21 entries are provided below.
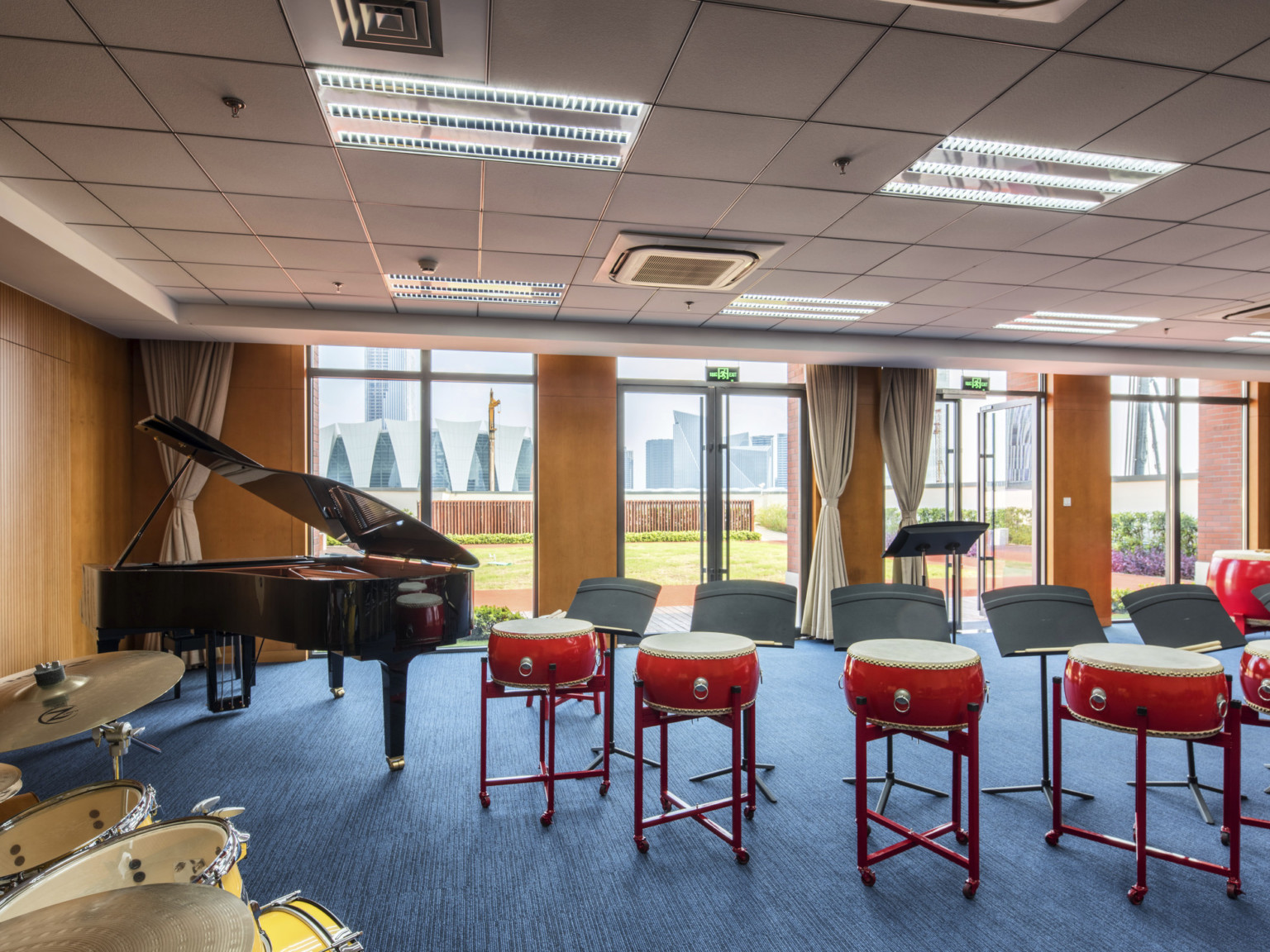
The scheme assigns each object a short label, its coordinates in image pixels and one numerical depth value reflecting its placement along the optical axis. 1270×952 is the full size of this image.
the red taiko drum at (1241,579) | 5.88
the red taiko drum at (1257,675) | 2.64
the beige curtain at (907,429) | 6.88
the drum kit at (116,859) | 0.90
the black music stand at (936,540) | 4.33
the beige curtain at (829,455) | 6.74
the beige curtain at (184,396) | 5.55
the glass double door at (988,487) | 7.20
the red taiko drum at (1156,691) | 2.32
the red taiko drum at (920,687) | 2.39
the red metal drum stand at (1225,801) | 2.32
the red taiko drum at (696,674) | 2.62
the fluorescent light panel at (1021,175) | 2.87
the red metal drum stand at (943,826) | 2.34
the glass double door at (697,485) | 6.63
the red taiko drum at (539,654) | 3.05
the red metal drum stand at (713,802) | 2.59
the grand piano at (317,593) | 3.22
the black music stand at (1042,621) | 2.88
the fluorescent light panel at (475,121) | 2.39
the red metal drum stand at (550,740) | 2.97
